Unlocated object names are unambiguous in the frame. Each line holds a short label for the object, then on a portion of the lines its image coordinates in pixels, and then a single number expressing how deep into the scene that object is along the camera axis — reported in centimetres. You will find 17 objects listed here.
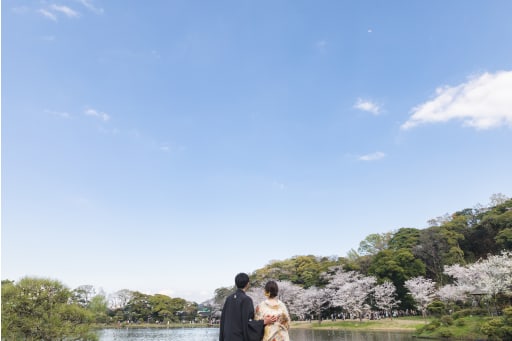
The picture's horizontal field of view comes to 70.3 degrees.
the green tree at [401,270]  3741
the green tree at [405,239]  4303
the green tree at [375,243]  5472
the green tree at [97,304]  3158
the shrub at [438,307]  2658
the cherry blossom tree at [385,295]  3619
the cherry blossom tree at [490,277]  2286
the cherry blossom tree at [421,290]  3209
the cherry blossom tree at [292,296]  4403
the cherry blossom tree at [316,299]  4200
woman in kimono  406
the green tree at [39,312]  1323
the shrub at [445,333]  2138
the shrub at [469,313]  2319
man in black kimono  396
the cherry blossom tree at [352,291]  3700
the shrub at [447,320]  2272
